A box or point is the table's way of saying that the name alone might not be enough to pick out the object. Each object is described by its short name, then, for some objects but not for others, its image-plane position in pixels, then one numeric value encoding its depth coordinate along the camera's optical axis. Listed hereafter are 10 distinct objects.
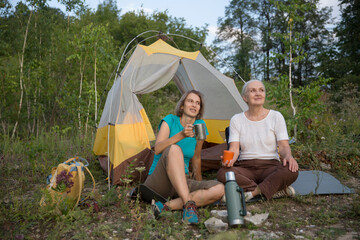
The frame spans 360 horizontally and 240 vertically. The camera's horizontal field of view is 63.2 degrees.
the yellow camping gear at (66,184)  2.45
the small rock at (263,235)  2.03
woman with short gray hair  2.64
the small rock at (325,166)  3.82
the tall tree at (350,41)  13.59
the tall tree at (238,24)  20.23
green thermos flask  2.10
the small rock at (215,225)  2.10
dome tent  3.61
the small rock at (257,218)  2.21
